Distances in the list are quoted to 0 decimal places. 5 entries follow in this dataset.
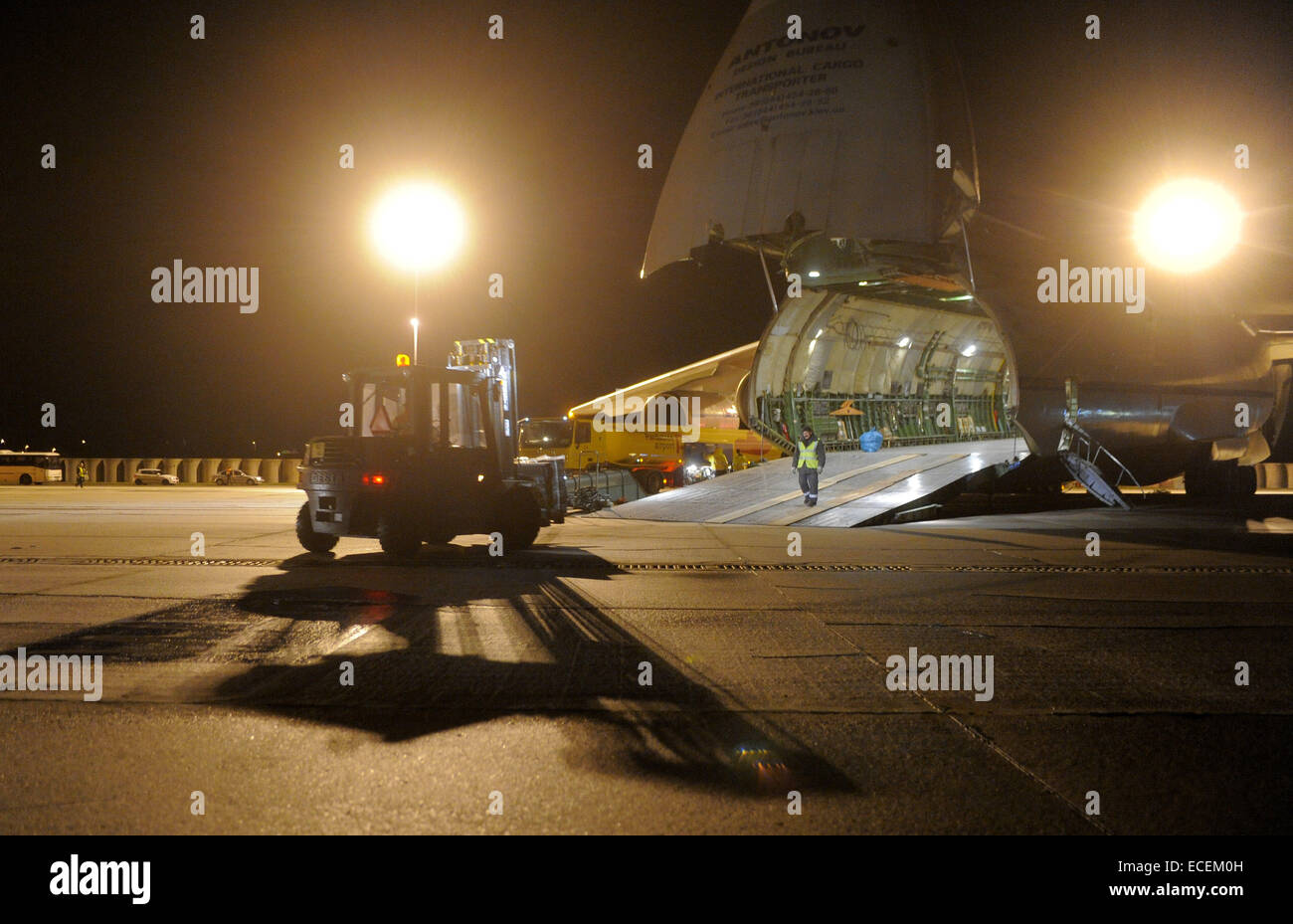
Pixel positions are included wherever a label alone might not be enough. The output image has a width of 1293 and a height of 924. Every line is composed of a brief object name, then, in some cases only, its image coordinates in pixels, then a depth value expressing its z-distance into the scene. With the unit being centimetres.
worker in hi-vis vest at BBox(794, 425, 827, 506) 1758
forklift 1088
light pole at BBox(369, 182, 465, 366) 1908
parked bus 4991
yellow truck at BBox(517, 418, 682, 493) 2814
